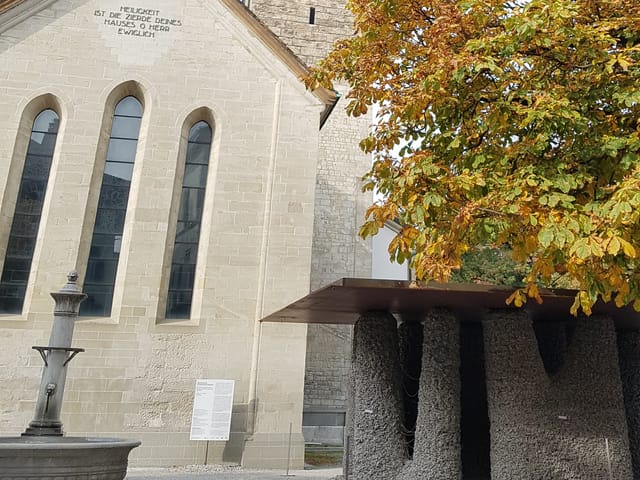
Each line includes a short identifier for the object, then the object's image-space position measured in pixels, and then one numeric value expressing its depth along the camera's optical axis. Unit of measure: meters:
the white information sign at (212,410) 10.33
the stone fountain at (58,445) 5.22
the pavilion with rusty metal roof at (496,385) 6.05
